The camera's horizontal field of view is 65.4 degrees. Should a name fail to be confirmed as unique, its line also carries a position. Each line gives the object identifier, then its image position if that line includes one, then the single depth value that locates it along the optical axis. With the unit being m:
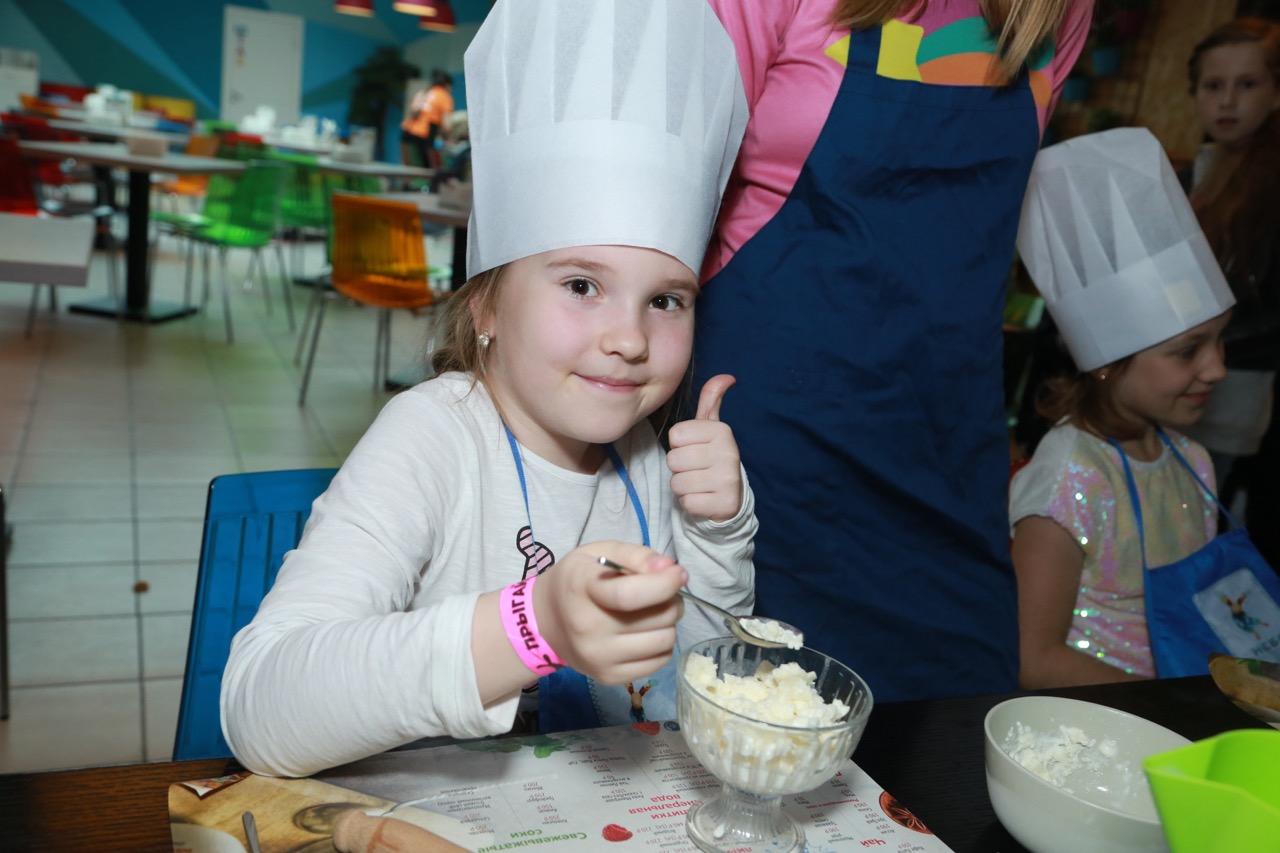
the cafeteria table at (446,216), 4.71
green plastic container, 0.53
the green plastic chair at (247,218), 6.00
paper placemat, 0.70
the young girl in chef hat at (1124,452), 1.61
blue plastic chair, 1.16
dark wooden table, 0.67
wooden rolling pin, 0.66
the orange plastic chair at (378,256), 4.62
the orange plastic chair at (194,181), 8.72
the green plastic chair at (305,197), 7.33
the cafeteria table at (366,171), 7.04
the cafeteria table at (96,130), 6.74
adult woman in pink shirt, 1.12
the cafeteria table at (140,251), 5.95
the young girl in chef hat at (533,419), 0.77
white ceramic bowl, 0.73
